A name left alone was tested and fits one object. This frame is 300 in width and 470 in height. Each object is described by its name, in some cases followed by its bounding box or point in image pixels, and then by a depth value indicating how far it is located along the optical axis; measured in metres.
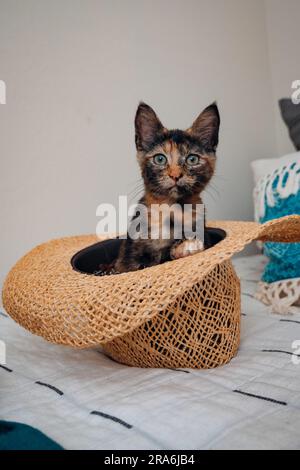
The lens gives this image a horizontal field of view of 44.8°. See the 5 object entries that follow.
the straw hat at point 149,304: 0.59
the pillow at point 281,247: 1.13
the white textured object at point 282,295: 1.07
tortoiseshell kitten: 0.84
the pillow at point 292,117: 1.53
